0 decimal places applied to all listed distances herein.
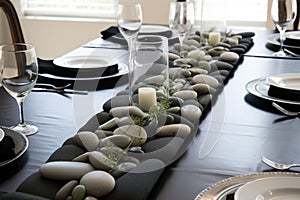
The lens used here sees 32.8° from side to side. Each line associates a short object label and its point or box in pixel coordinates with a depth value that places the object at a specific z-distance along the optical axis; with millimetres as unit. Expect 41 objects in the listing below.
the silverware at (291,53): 1846
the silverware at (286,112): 1232
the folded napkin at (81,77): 1483
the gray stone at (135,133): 980
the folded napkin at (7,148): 969
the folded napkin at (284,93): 1296
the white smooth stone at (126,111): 1066
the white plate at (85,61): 1637
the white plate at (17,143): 961
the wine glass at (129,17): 1789
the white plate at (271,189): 790
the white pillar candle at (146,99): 1125
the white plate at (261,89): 1293
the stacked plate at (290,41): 1931
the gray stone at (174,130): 1026
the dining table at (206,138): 880
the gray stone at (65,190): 794
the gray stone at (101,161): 870
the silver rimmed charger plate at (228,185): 809
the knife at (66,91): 1413
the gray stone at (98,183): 798
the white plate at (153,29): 2176
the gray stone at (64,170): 849
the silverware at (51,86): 1441
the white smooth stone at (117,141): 952
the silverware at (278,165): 946
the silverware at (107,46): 1977
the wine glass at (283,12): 1827
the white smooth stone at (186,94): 1224
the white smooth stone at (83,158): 904
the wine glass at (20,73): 1120
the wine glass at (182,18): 1732
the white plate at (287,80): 1411
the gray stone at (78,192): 776
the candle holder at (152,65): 1161
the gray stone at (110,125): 1043
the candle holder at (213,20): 1887
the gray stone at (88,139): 964
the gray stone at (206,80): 1357
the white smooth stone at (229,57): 1663
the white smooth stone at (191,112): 1139
